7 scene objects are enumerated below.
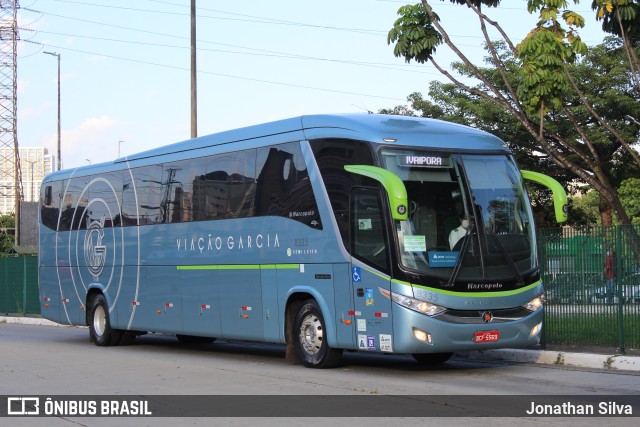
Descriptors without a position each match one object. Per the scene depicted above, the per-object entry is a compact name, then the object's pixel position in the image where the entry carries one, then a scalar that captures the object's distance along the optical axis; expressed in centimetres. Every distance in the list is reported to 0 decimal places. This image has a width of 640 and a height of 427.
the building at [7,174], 6994
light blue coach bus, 1323
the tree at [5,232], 8788
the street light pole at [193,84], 2625
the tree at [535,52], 1636
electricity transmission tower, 6303
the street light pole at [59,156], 5617
